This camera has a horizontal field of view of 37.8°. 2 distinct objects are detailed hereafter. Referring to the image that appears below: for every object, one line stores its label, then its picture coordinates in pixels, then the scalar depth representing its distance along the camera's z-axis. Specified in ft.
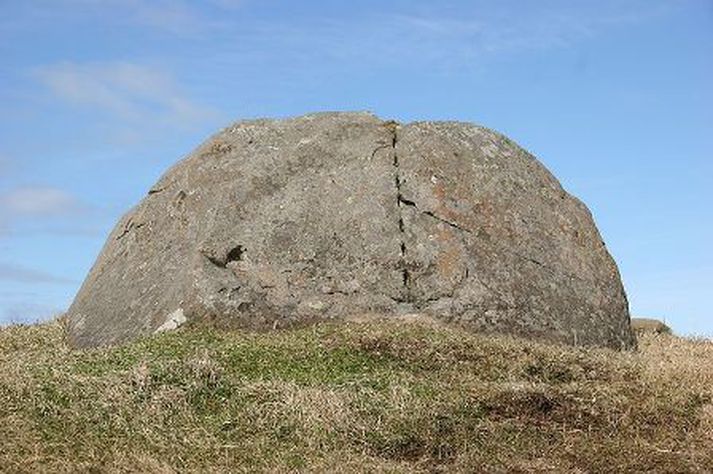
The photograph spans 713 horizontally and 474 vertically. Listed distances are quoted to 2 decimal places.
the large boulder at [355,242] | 53.78
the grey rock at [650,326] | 79.05
